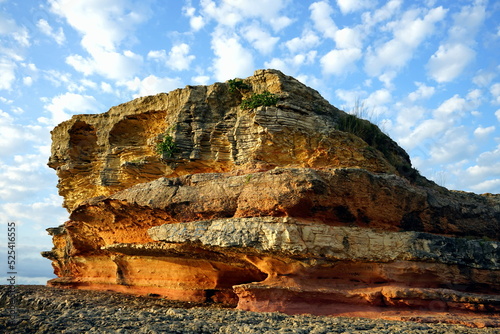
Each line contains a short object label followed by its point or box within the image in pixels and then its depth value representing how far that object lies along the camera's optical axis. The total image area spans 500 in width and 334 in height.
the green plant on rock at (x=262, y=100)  14.63
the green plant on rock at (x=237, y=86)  16.16
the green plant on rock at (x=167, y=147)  16.06
